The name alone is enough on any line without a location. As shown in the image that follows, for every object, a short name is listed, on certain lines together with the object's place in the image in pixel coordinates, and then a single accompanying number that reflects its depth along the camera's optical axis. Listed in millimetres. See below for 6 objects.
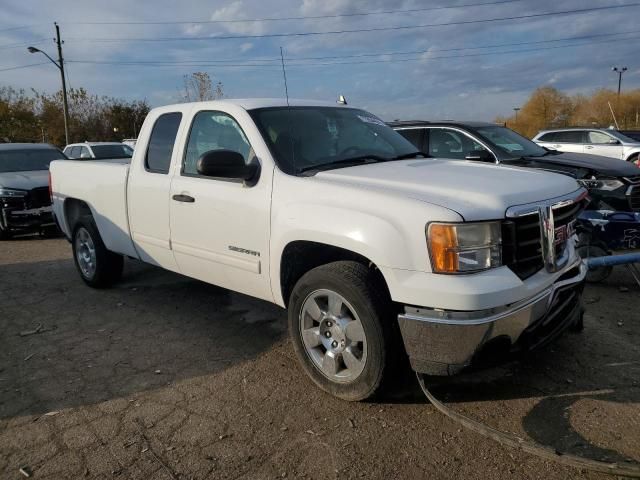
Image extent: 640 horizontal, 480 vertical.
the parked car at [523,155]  6898
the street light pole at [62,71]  29703
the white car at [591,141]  15328
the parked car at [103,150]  14664
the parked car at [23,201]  9396
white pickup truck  2762
